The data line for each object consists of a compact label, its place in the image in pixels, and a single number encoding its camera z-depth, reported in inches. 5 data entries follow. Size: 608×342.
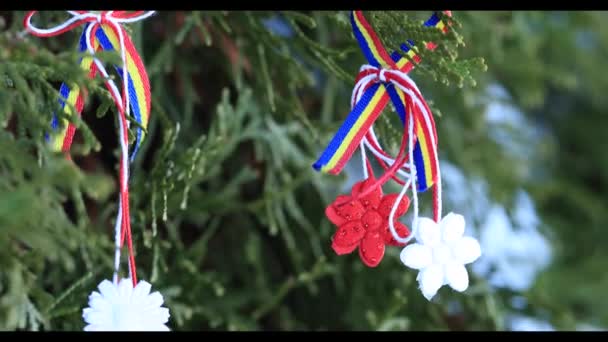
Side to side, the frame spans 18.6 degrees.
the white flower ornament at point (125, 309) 18.3
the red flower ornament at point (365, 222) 19.5
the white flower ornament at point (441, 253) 18.8
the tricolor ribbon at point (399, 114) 19.3
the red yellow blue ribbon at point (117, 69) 19.2
